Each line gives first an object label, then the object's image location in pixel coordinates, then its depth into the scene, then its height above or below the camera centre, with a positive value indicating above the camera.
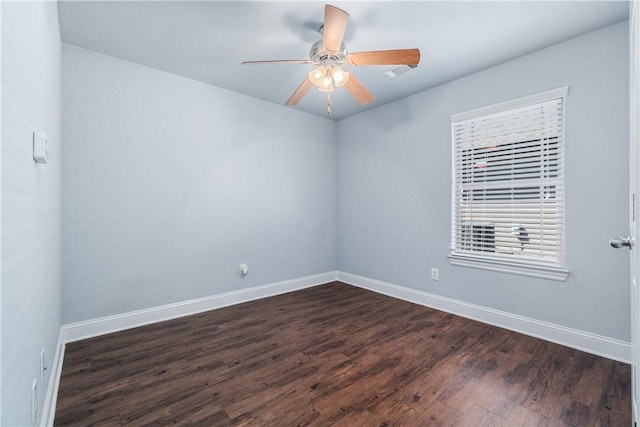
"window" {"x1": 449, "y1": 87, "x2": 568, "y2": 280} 2.53 +0.24
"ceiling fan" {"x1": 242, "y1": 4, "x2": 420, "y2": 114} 1.82 +1.13
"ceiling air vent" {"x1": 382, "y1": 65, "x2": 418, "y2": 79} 2.84 +1.43
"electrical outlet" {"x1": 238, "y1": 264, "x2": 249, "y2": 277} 3.55 -0.73
